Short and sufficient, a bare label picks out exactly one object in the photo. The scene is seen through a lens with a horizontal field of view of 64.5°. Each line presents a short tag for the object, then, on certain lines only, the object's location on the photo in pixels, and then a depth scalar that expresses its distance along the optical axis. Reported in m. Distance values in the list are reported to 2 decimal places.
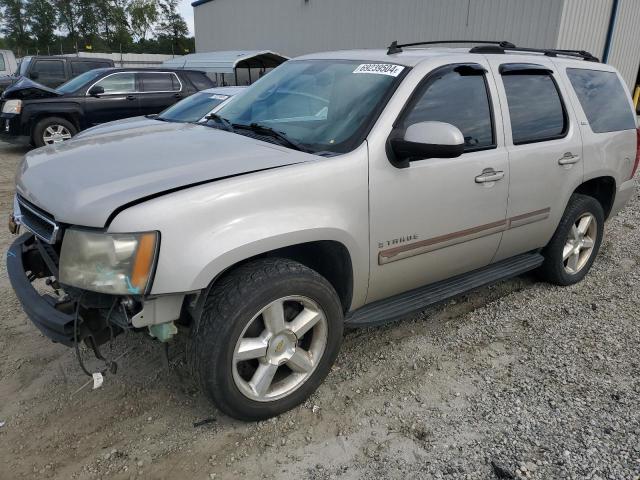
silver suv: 2.16
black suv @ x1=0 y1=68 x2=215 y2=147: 9.39
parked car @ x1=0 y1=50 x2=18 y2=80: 16.80
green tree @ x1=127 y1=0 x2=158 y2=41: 62.06
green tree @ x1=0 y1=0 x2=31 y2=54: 55.62
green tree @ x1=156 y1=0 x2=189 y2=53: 63.81
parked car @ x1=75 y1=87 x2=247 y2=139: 6.32
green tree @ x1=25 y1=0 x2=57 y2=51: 56.06
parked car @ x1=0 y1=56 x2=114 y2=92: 12.86
